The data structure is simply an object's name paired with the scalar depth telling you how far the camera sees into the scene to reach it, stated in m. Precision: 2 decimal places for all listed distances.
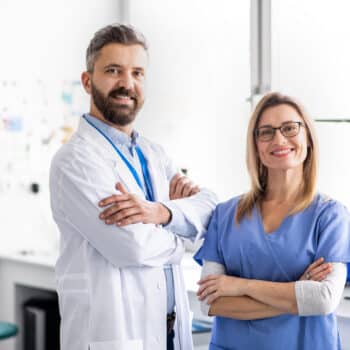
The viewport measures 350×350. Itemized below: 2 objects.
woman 2.48
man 2.59
